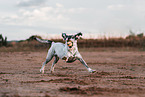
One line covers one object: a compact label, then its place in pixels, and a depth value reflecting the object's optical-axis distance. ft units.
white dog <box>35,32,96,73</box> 26.27
